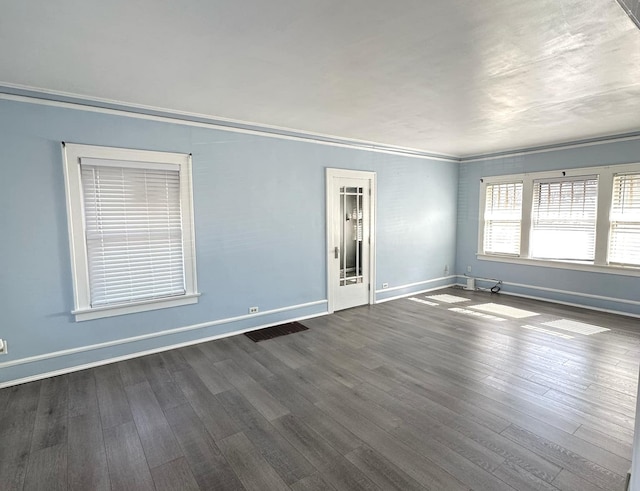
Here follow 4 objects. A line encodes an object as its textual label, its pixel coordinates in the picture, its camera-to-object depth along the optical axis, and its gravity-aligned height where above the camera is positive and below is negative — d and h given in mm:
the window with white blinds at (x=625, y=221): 4586 -81
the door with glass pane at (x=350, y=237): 4957 -290
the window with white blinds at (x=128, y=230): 3174 -85
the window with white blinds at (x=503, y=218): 5848 -22
